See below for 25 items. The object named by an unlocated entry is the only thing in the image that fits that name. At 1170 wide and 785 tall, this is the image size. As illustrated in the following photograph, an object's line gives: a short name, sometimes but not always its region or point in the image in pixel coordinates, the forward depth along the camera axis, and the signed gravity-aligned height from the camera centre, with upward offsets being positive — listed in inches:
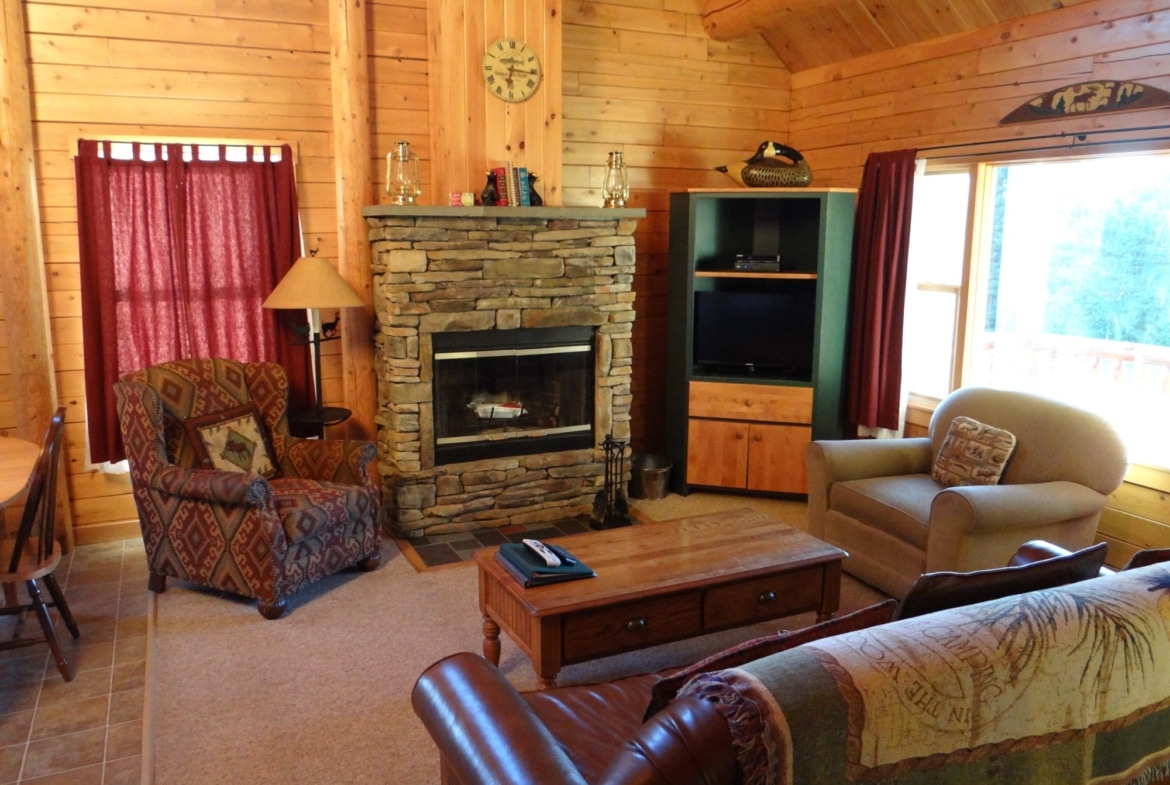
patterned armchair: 141.7 -36.9
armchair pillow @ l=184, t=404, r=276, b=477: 156.2 -31.0
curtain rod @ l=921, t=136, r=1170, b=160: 143.4 +22.4
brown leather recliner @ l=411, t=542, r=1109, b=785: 53.1 -34.9
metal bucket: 205.3 -46.8
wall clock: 178.1 +39.3
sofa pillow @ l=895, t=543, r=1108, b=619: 71.0 -25.5
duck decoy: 197.6 +22.3
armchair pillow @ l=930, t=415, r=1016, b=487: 150.0 -30.5
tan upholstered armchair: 133.3 -35.3
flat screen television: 205.8 -14.3
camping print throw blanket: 54.4 -27.4
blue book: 180.1 +15.4
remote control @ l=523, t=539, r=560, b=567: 112.7 -35.9
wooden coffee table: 106.3 -39.6
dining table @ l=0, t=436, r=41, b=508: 111.7 -27.6
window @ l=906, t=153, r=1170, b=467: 151.8 -2.4
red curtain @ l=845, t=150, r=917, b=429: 189.5 -3.1
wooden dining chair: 118.4 -39.3
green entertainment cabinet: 198.4 -15.0
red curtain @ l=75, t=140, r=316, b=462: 163.6 +0.9
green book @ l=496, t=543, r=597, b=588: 109.9 -37.1
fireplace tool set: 188.1 -47.8
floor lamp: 162.4 -4.7
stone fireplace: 173.5 -18.4
